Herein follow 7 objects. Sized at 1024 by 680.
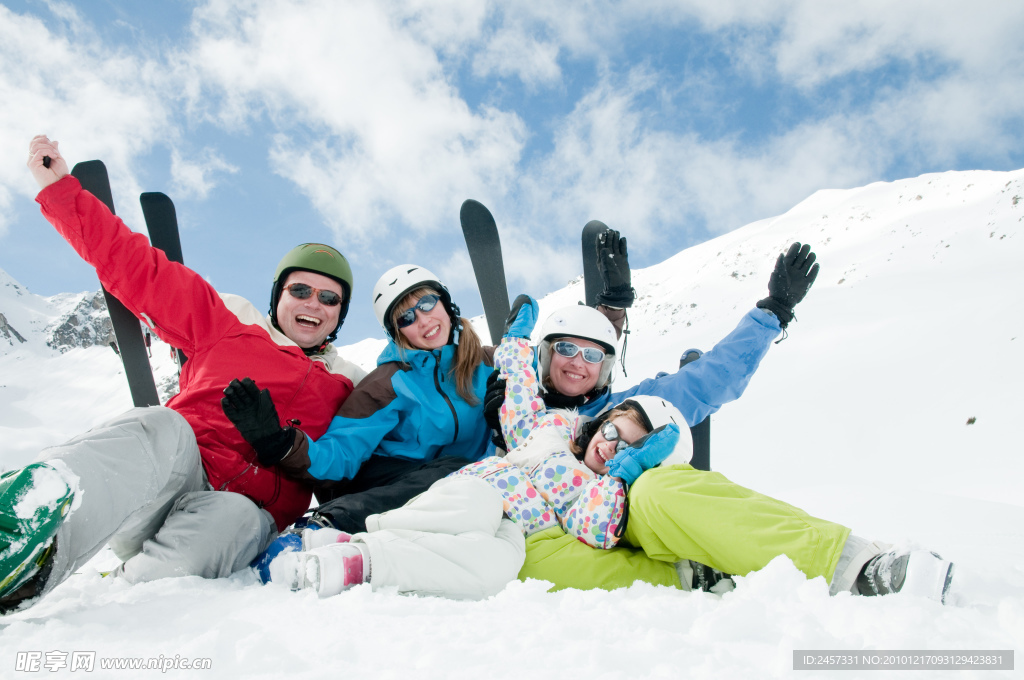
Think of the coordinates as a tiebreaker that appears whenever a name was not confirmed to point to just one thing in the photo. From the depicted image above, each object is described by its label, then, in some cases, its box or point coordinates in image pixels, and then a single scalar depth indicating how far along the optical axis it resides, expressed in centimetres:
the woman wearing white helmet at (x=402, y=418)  241
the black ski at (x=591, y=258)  463
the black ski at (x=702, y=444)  404
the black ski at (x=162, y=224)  388
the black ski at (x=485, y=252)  492
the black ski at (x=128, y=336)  359
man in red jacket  144
